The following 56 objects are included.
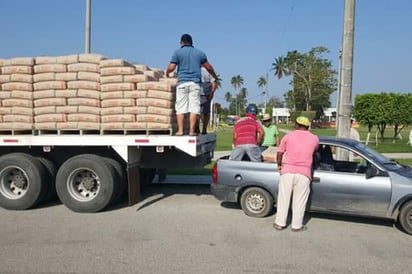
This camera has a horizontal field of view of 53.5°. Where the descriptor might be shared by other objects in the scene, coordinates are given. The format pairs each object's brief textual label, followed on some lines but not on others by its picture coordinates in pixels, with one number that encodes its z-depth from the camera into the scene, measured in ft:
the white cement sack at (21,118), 22.66
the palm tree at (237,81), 477.77
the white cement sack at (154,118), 21.90
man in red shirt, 22.77
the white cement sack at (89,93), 22.16
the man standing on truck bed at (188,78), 22.39
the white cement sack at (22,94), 22.53
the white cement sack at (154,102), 21.81
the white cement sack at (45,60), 22.62
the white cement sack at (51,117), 22.44
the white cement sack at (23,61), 22.58
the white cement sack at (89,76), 22.16
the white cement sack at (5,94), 22.75
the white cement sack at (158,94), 21.77
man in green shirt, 28.58
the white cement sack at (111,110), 22.04
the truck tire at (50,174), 23.25
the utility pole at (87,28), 39.27
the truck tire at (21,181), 22.65
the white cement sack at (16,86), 22.52
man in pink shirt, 19.19
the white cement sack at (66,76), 22.18
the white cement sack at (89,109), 22.24
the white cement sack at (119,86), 21.88
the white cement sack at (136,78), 21.85
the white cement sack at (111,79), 21.90
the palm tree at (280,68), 324.80
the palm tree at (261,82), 433.65
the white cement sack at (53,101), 22.35
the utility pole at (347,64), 31.30
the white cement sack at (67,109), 22.30
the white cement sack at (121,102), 21.94
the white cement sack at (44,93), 22.34
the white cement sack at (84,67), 22.18
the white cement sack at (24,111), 22.61
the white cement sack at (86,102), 22.18
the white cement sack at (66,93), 22.21
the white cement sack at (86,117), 22.29
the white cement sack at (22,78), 22.48
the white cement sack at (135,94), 21.81
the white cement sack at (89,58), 22.26
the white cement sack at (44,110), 22.41
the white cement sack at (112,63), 21.91
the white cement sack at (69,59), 22.34
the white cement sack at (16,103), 22.57
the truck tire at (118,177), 22.58
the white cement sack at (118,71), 21.85
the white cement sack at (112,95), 21.95
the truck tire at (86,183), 22.07
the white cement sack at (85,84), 22.13
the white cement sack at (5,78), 22.71
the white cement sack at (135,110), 21.85
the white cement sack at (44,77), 22.36
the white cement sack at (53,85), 22.33
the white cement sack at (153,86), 21.76
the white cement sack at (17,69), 22.49
